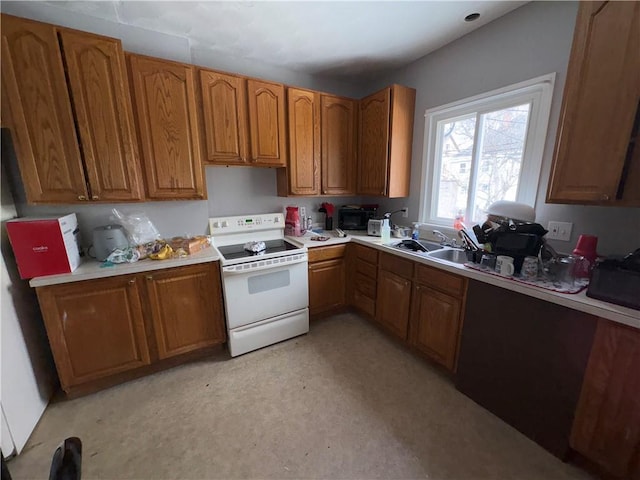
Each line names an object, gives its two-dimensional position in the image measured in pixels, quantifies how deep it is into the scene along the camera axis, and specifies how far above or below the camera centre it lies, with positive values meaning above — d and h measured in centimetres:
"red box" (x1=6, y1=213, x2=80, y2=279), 155 -32
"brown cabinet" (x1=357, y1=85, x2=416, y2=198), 254 +46
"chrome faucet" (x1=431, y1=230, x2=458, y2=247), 234 -47
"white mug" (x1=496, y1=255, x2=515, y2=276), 157 -46
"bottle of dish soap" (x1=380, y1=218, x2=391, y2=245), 257 -41
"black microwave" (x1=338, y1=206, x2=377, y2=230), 298 -33
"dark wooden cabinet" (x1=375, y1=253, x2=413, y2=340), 219 -90
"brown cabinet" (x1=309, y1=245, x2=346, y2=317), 256 -88
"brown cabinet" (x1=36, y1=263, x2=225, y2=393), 171 -90
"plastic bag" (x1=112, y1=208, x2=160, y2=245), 207 -29
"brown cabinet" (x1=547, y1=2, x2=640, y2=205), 125 +36
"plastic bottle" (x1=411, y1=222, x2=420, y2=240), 249 -42
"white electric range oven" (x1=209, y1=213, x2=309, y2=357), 214 -81
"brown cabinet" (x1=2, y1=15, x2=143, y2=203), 157 +48
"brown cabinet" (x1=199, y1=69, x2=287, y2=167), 215 +57
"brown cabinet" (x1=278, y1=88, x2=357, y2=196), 254 +42
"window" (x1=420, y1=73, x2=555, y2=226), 186 +28
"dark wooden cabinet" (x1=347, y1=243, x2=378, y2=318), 251 -88
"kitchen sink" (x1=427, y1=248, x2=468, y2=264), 217 -55
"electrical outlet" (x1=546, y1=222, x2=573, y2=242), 174 -29
